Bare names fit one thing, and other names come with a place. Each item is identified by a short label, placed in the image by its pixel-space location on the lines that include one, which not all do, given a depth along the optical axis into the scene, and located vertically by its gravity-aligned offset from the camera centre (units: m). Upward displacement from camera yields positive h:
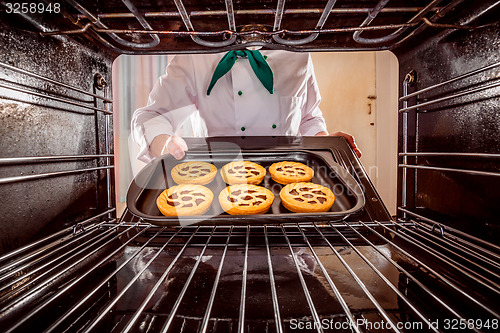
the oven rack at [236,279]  0.42 -0.25
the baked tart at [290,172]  1.00 -0.06
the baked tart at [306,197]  0.83 -0.14
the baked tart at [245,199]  0.82 -0.14
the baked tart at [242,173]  0.99 -0.06
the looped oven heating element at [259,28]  0.58 +0.33
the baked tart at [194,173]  0.98 -0.06
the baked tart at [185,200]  0.79 -0.14
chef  1.52 +0.38
